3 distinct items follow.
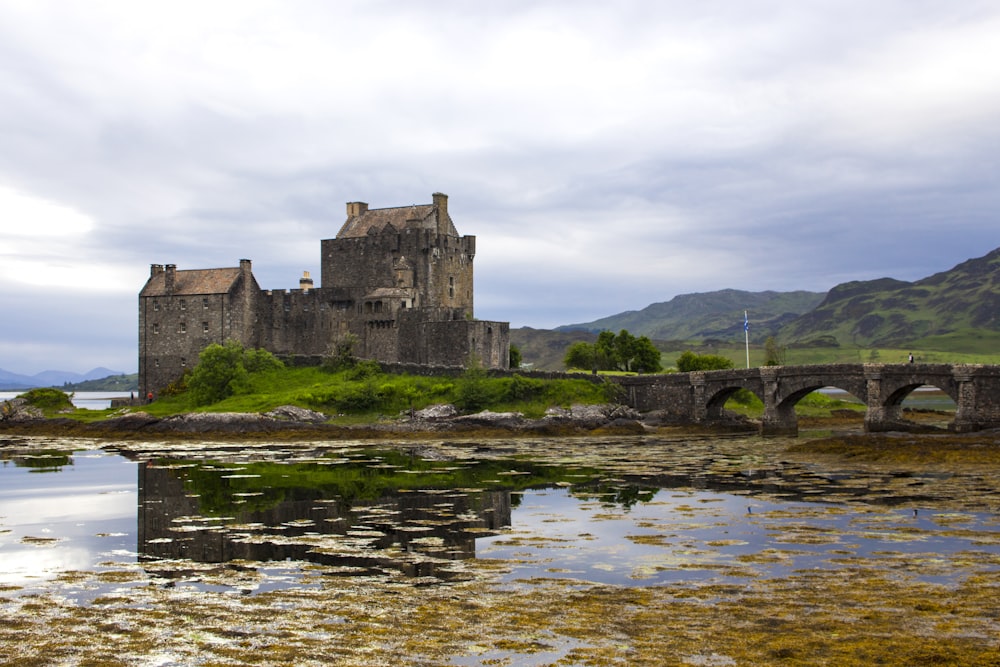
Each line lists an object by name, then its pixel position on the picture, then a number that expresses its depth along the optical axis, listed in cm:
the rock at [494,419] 5894
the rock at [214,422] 5897
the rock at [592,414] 5941
